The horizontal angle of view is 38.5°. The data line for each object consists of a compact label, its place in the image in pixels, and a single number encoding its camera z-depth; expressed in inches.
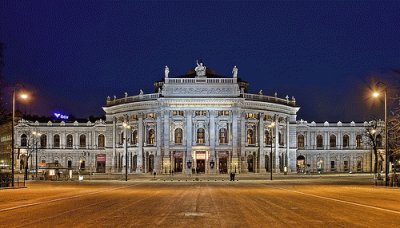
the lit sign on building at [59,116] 6294.3
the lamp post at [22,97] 2150.6
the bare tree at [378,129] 5144.2
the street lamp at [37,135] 5137.8
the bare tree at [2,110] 2464.3
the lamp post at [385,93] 2122.9
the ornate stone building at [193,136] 4456.2
